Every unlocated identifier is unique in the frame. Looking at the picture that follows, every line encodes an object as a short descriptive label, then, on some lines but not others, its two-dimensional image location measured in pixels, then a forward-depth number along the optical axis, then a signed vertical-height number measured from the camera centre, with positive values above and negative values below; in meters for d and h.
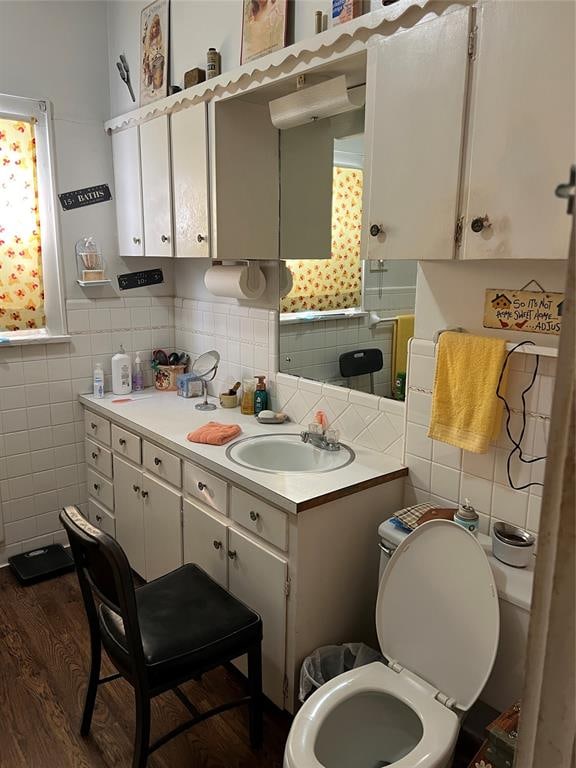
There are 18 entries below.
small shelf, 2.89 -0.07
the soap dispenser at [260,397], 2.60 -0.57
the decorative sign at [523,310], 1.51 -0.10
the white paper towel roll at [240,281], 2.48 -0.05
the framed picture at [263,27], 2.00 +0.87
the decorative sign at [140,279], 3.07 -0.06
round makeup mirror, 2.85 -0.49
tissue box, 2.92 -0.59
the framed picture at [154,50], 2.58 +1.00
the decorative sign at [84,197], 2.83 +0.36
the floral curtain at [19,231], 2.69 +0.17
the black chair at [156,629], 1.52 -1.06
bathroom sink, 2.16 -0.71
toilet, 1.45 -1.07
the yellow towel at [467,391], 1.61 -0.34
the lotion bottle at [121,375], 2.98 -0.55
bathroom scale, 2.75 -1.47
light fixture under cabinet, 1.90 +0.58
